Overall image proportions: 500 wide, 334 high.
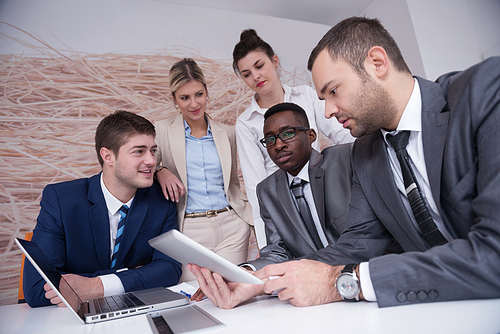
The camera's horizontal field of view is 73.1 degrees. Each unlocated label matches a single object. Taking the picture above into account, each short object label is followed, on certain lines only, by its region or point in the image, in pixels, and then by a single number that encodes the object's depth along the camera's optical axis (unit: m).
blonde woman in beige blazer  2.73
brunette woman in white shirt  2.66
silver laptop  1.14
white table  0.72
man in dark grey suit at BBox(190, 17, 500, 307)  0.88
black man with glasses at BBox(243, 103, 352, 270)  1.87
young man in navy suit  1.80
